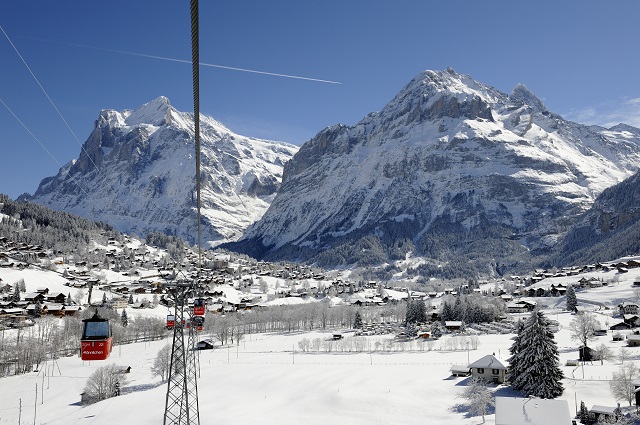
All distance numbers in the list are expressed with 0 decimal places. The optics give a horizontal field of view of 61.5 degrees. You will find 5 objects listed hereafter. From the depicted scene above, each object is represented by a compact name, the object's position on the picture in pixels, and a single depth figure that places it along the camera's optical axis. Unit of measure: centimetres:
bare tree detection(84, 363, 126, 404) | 5984
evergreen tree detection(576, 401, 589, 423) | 4159
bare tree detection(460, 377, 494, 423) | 4516
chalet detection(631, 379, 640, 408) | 4289
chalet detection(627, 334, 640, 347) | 7078
